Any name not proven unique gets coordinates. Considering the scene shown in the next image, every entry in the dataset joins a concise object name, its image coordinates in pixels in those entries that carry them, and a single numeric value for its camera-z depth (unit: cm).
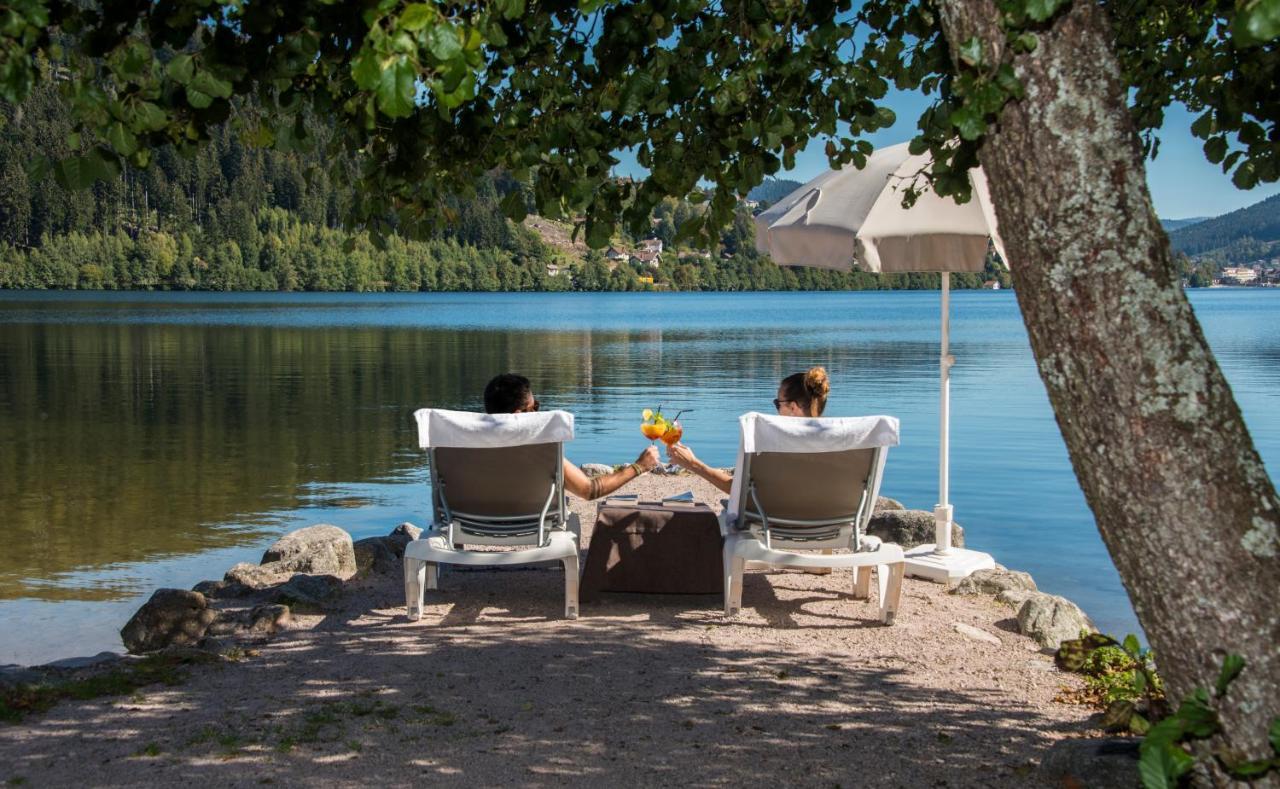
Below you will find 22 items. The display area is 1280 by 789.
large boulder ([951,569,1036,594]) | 761
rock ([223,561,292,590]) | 863
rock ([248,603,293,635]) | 695
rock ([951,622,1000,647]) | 649
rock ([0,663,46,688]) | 552
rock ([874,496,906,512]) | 1142
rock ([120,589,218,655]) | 710
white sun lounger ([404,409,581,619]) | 671
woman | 765
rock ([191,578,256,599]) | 842
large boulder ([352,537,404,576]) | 905
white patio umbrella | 738
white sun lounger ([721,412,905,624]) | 667
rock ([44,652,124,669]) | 621
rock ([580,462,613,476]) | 1296
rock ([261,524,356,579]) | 877
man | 728
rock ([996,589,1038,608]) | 736
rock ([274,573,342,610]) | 745
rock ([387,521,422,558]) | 963
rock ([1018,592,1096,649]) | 636
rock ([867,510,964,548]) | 944
